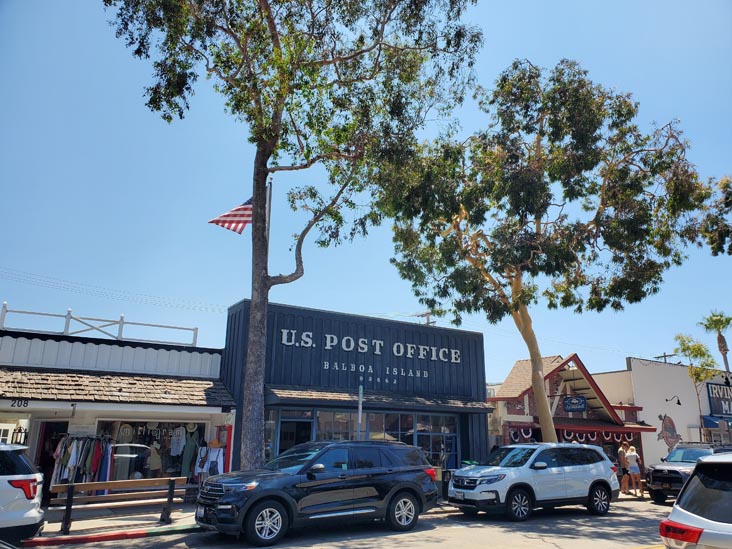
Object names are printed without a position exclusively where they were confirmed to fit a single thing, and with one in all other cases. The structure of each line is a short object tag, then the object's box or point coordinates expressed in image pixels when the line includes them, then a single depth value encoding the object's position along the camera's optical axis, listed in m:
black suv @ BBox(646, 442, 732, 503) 16.72
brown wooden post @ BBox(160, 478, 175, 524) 11.73
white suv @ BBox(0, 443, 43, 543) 8.08
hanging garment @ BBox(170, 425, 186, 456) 16.42
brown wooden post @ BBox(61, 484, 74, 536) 10.40
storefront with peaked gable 22.23
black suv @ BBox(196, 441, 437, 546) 9.55
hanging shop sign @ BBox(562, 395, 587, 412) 22.89
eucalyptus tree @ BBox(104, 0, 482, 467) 13.54
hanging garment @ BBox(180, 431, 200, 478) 16.36
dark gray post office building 16.70
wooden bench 10.60
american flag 15.66
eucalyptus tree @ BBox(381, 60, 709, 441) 17.50
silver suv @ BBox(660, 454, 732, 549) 4.78
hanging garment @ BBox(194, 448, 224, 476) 15.45
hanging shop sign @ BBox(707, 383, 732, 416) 31.72
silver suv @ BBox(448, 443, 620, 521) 12.68
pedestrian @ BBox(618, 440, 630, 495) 19.35
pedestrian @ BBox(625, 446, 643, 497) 19.17
